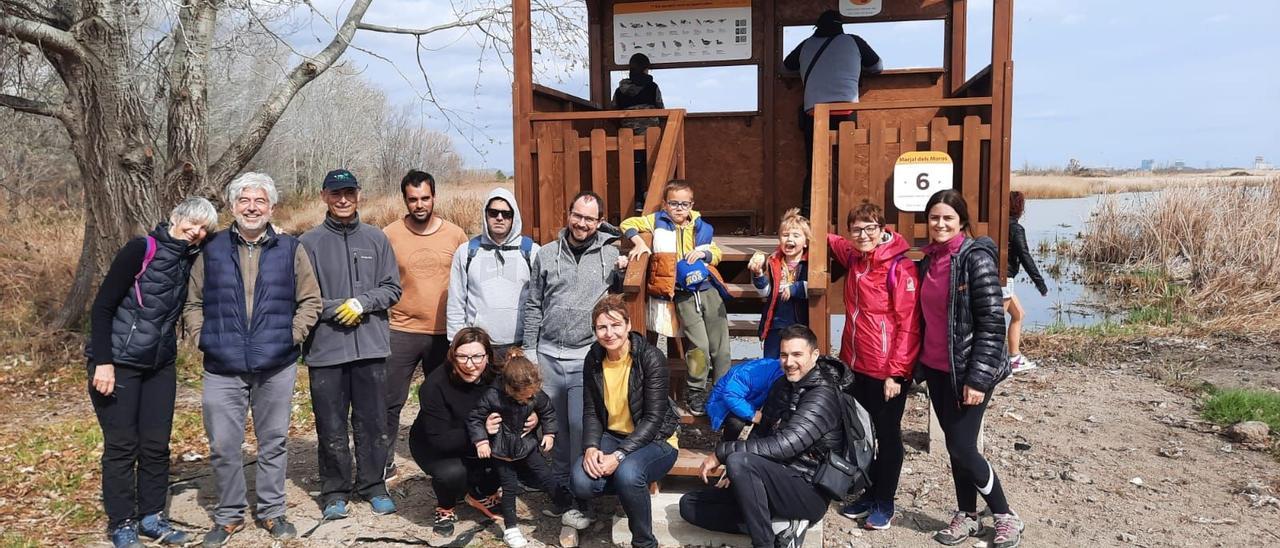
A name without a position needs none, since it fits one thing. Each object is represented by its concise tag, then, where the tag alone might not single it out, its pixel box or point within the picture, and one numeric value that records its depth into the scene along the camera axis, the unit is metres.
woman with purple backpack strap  4.09
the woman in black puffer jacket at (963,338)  3.99
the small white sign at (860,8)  7.74
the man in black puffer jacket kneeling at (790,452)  4.02
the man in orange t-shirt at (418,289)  5.00
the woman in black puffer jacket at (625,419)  4.20
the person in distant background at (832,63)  6.70
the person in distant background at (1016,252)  7.60
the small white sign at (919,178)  5.38
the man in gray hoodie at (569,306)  4.62
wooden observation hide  5.36
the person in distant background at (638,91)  7.02
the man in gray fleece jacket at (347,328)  4.61
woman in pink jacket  4.31
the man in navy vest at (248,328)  4.27
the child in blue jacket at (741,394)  4.30
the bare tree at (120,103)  7.93
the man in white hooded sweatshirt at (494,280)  4.80
